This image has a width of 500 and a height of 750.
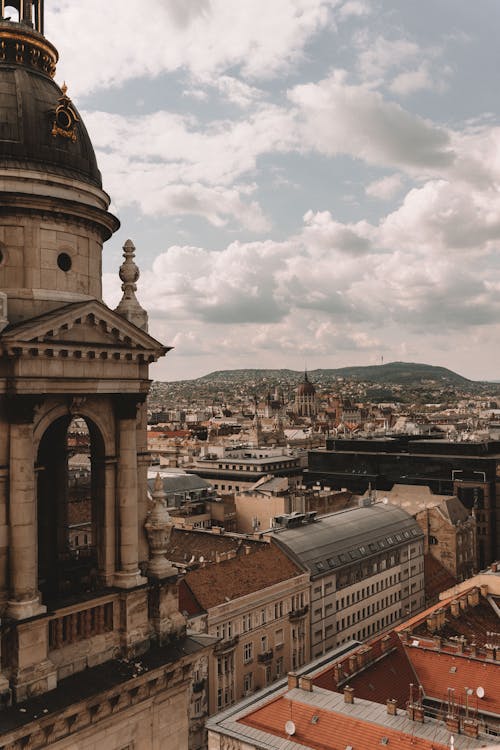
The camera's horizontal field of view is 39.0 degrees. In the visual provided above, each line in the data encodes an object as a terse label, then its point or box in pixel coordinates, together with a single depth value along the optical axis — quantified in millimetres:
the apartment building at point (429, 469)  103500
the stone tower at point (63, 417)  13773
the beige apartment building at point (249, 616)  51562
